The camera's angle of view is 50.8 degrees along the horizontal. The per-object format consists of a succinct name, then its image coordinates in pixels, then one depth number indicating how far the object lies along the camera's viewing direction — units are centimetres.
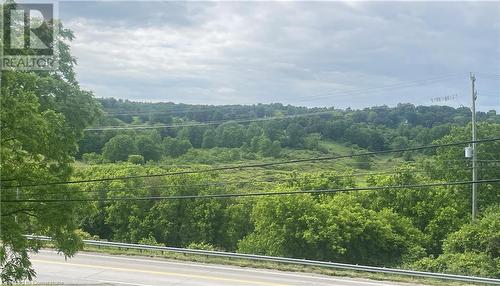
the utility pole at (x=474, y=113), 3101
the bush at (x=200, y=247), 3069
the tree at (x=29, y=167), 1334
